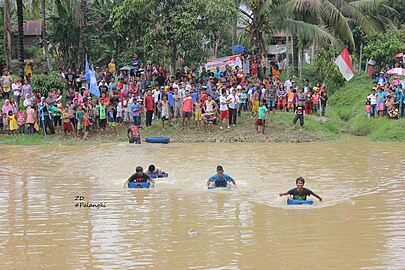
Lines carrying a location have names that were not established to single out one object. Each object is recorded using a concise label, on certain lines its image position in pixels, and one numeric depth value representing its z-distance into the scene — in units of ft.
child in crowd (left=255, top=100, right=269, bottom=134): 80.50
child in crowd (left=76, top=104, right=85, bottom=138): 82.43
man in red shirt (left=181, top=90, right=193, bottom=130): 83.30
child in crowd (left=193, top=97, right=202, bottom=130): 83.35
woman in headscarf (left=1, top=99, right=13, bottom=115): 83.87
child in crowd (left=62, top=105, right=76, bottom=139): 82.74
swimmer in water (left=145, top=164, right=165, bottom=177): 56.70
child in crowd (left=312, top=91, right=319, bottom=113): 89.40
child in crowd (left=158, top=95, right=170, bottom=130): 84.07
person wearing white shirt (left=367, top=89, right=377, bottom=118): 85.51
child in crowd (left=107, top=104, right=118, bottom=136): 83.82
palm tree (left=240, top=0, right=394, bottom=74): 94.48
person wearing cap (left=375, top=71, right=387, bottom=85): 92.15
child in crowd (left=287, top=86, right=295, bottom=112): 87.40
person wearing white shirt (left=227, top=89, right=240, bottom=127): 82.43
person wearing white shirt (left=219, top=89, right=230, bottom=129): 82.38
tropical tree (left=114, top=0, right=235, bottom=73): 90.94
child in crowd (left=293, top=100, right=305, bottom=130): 81.35
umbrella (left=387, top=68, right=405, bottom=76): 90.37
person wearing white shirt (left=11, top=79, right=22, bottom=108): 86.53
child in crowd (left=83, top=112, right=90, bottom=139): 82.69
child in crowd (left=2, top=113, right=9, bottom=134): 83.73
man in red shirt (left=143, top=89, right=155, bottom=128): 84.28
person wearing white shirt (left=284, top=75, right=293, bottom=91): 89.04
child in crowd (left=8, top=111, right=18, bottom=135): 83.54
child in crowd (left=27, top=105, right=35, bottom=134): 83.22
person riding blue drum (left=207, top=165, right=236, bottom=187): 52.12
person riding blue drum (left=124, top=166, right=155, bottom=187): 53.36
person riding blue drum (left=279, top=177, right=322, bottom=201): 46.68
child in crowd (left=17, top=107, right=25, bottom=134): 84.12
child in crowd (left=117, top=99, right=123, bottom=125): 84.99
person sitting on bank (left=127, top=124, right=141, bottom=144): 78.48
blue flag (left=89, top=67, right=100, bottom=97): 83.30
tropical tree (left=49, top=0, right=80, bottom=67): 108.06
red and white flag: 88.69
